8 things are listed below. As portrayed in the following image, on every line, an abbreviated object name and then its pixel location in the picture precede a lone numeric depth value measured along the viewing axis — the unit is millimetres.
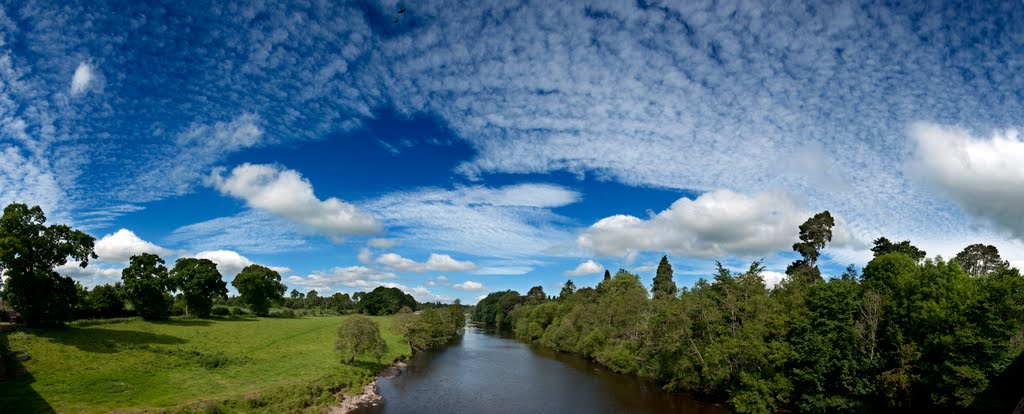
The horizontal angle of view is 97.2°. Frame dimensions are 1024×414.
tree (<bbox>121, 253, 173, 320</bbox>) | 64688
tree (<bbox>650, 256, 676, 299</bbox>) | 97375
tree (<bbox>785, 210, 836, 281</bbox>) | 66250
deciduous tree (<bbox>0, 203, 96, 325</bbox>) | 36875
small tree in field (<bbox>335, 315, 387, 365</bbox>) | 51500
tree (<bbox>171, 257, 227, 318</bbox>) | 80438
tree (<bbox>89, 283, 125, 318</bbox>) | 62469
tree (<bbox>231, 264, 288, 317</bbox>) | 106688
